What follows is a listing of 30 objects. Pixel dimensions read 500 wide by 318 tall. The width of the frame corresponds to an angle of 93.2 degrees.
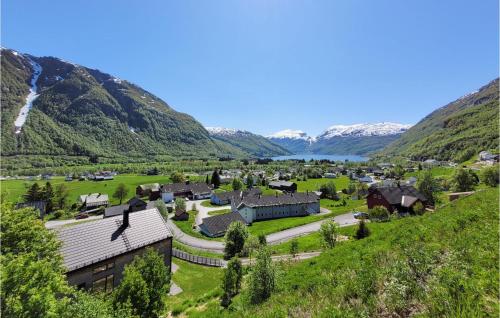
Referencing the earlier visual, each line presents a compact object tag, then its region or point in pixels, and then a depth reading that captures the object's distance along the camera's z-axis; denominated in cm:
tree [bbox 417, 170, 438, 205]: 7384
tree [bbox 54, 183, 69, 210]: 9736
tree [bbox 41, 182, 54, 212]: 9431
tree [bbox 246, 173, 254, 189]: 14484
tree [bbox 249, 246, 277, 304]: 1478
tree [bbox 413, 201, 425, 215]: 6132
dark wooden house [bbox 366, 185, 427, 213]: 6819
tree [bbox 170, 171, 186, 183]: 14825
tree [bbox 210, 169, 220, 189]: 14950
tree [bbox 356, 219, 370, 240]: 3828
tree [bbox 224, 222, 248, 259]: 4603
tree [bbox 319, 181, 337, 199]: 12189
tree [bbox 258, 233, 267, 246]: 4611
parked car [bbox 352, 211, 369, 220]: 6912
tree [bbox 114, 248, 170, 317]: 1681
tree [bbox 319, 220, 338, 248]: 3272
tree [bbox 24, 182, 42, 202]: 9344
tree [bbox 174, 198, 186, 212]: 8256
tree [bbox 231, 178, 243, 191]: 13400
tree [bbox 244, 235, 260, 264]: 4214
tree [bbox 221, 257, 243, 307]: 2267
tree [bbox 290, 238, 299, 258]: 3521
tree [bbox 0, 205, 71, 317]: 1147
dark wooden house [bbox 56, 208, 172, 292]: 2572
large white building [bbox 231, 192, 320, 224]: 8562
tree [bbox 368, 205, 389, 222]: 6094
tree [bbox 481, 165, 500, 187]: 7457
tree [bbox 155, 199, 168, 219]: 7338
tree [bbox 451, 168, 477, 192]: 7669
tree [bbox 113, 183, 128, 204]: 11100
